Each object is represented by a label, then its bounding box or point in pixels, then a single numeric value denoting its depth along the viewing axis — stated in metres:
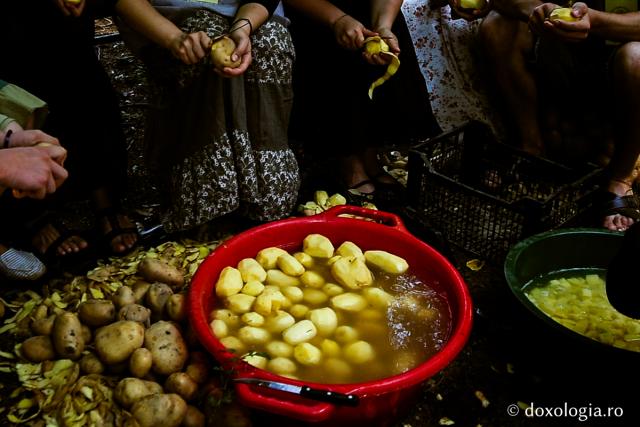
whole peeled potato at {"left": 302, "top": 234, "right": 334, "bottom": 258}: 2.05
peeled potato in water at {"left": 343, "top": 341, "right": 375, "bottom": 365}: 1.70
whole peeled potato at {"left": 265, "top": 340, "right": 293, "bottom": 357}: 1.71
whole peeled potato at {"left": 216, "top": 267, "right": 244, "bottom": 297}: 1.85
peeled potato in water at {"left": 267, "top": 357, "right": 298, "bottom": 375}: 1.63
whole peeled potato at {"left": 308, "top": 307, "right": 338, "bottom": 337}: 1.80
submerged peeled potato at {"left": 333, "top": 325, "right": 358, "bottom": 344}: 1.77
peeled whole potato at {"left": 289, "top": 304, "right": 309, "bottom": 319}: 1.86
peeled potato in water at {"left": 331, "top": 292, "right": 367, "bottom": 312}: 1.88
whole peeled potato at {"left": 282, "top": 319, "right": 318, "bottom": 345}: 1.74
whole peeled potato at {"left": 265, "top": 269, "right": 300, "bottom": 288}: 1.97
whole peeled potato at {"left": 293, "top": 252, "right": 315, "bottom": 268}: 2.04
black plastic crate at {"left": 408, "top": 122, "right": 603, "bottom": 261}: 2.33
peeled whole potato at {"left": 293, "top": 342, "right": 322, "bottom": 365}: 1.68
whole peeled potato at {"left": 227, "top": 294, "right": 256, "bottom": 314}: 1.83
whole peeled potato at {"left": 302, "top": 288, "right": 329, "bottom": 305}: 1.93
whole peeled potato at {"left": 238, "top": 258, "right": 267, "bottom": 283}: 1.93
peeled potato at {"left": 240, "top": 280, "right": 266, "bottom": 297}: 1.89
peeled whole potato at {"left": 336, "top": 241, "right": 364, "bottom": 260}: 2.06
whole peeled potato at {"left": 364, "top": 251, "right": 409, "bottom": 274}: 2.00
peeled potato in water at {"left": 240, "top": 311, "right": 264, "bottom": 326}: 1.80
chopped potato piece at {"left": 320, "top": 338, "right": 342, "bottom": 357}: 1.72
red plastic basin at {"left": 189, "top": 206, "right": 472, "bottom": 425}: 1.44
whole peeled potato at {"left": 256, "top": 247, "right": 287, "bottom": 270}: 2.00
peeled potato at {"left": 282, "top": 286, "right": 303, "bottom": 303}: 1.93
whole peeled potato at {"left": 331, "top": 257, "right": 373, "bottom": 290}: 1.96
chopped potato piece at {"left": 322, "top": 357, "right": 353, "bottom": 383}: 1.64
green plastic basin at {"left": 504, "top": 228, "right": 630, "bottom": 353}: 2.07
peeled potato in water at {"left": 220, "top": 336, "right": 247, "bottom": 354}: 1.69
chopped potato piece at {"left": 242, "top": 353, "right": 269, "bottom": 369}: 1.65
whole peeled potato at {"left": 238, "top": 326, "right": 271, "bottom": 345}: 1.73
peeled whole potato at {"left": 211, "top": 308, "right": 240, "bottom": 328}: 1.79
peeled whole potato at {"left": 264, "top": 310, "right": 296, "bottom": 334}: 1.80
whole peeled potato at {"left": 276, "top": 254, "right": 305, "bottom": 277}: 1.99
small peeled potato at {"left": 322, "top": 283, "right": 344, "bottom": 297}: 1.95
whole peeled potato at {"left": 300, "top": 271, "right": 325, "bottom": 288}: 1.99
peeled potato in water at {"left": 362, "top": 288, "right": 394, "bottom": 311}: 1.90
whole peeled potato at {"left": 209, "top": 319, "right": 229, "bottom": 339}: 1.72
